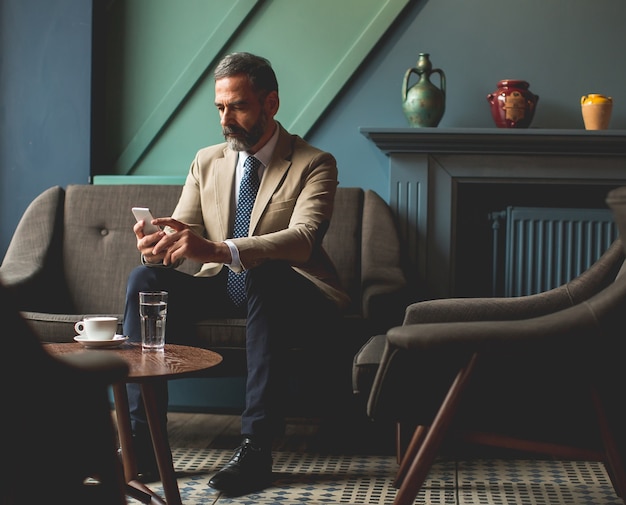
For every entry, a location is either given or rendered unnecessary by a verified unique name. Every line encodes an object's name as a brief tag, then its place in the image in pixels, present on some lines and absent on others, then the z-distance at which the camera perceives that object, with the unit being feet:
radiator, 10.66
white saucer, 6.48
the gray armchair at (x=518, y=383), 5.27
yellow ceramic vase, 10.19
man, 7.80
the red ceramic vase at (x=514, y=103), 10.19
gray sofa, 9.88
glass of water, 6.74
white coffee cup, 6.53
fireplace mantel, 10.23
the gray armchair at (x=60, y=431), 3.80
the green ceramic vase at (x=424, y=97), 10.28
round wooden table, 6.00
